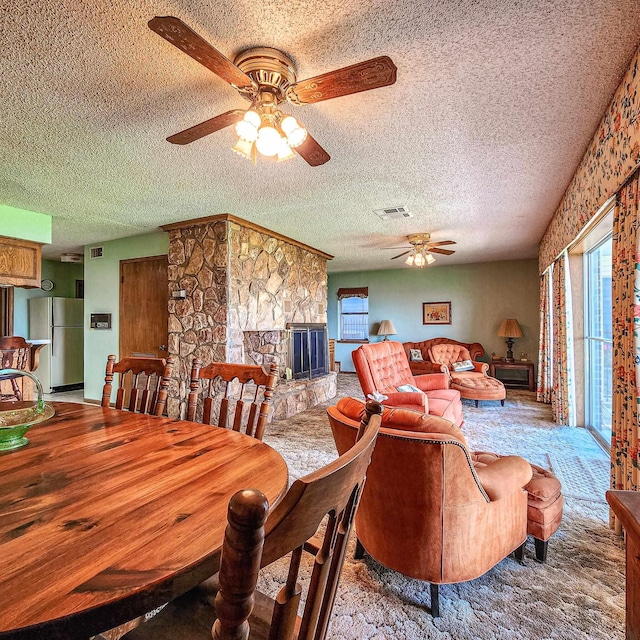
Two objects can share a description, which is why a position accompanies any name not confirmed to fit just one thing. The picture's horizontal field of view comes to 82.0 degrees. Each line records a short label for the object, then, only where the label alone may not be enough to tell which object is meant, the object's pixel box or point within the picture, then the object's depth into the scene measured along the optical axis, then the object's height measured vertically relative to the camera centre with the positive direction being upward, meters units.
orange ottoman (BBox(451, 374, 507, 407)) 5.36 -0.97
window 8.86 +0.23
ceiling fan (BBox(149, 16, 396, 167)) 1.42 +1.02
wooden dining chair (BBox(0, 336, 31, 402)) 3.35 -0.31
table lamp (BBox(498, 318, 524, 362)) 6.90 -0.13
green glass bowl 1.25 -0.34
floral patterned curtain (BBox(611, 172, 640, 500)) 1.86 -0.08
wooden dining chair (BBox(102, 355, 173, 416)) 1.92 -0.30
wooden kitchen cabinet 3.96 +0.69
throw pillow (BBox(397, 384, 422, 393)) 3.85 -0.69
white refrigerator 6.45 -0.24
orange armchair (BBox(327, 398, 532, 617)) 1.45 -0.75
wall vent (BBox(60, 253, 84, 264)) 6.36 +1.18
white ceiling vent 4.09 +1.27
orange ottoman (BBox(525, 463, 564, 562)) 1.82 -0.94
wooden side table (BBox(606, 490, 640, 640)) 0.84 -0.55
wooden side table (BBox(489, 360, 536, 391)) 6.72 -0.95
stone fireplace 4.32 +0.29
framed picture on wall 7.99 +0.24
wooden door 4.97 +0.23
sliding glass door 3.69 -0.17
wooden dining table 0.59 -0.44
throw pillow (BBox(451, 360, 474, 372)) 6.28 -0.74
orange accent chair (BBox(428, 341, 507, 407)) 5.38 -0.83
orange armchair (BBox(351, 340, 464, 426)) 3.31 -0.66
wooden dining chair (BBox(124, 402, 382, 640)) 0.40 -0.29
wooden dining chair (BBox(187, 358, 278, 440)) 1.64 -0.31
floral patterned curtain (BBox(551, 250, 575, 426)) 4.17 -0.31
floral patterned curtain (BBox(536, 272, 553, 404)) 5.35 -0.38
